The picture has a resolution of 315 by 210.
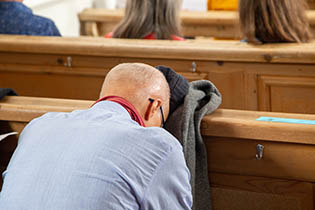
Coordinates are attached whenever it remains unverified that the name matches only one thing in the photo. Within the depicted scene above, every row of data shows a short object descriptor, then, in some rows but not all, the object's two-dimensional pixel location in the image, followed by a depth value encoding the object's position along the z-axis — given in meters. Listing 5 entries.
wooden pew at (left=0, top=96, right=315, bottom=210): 3.57
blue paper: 3.57
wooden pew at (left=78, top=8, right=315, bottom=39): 6.90
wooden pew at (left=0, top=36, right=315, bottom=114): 4.54
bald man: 3.22
